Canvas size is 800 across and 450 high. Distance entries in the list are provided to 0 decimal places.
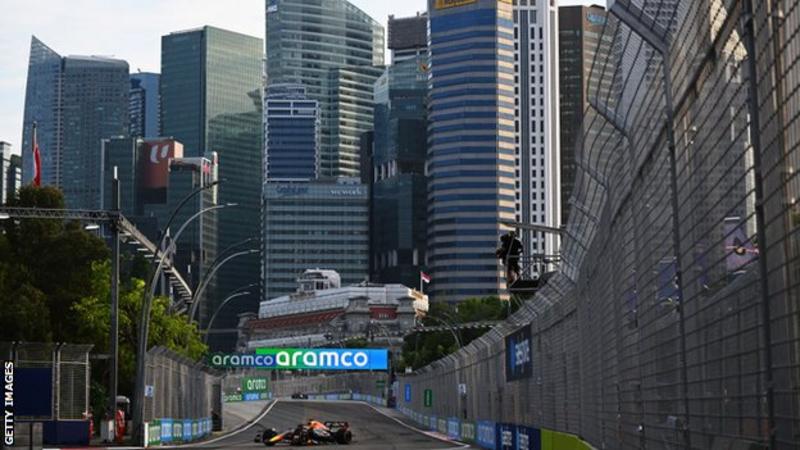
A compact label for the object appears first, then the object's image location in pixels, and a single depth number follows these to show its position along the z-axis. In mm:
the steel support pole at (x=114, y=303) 49656
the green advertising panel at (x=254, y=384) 163625
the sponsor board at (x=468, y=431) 55144
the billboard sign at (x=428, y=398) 79969
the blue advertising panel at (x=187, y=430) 61406
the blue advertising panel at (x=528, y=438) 30016
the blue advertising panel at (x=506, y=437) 37741
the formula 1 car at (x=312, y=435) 59031
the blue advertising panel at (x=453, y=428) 61462
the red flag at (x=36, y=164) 65562
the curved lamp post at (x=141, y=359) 47375
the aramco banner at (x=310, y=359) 113812
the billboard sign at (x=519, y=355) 31094
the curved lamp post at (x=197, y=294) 67125
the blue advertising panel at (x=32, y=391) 40594
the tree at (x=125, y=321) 65312
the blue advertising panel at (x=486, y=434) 46625
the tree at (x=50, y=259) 69875
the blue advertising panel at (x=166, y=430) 54756
